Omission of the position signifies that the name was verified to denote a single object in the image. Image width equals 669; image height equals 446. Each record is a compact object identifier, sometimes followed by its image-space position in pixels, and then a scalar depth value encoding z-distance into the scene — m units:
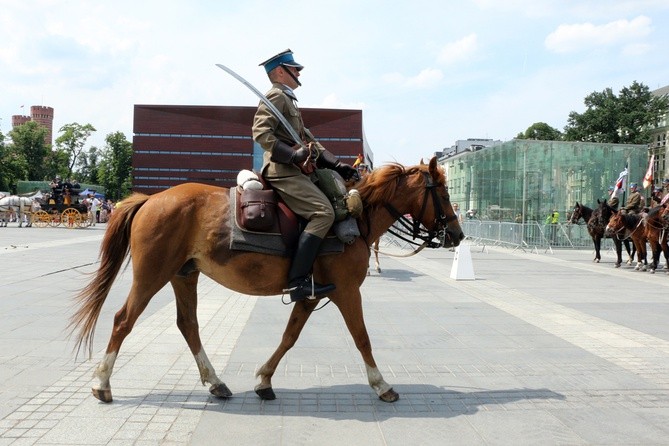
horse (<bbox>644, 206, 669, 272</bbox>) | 16.61
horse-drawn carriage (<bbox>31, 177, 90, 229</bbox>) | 32.19
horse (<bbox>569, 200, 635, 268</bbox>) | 20.31
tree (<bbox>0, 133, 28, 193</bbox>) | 72.12
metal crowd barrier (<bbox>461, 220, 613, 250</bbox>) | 25.23
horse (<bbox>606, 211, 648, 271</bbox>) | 17.77
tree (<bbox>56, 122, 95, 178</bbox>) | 81.75
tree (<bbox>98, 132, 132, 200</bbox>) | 83.06
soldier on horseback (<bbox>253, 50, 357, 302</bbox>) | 4.50
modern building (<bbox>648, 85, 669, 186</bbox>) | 78.50
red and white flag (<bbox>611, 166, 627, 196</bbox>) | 22.72
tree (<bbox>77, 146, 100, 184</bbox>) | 92.25
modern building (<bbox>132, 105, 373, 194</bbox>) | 81.19
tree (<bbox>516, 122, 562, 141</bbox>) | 74.49
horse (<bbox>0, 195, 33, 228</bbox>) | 32.44
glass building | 27.67
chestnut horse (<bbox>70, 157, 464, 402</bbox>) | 4.56
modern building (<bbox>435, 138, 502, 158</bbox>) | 113.56
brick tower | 156.25
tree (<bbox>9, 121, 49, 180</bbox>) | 82.62
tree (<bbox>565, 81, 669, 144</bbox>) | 64.69
